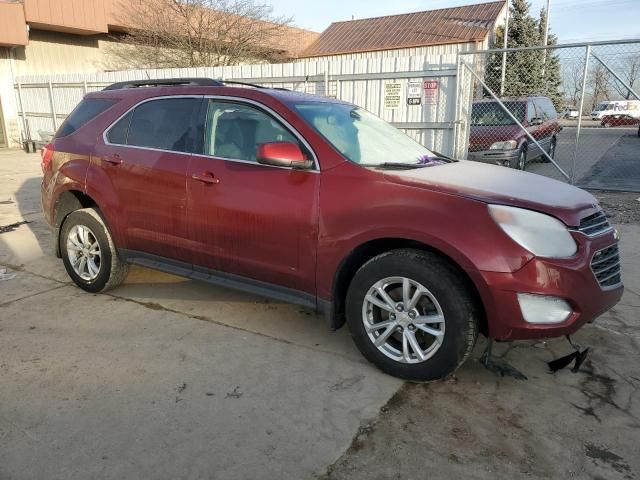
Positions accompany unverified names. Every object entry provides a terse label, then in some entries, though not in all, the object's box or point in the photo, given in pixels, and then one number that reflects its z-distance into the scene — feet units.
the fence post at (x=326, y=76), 35.45
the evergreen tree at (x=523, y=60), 65.36
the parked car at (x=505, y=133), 34.04
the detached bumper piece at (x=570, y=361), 10.57
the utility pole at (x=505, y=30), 88.17
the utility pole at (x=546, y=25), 101.11
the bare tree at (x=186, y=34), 65.26
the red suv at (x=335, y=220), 9.06
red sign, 31.25
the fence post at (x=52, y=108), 56.45
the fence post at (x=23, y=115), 60.44
